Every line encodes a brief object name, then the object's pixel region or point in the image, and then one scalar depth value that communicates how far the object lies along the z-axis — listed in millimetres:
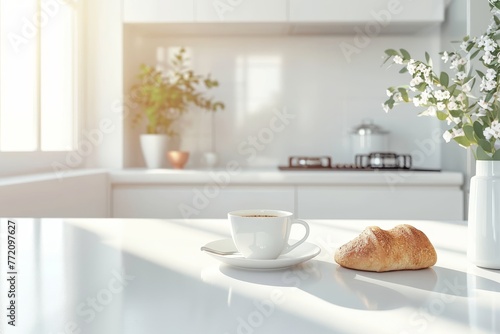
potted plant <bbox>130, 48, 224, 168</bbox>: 2744
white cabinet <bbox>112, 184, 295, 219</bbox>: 2408
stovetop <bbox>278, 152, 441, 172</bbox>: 2537
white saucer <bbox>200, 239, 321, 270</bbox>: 675
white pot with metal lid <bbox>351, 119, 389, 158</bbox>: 2789
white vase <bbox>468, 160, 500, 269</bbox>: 696
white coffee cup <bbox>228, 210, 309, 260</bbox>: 703
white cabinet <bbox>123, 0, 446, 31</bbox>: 2627
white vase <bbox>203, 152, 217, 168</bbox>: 2871
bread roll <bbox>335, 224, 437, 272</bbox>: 665
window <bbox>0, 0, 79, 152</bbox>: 1968
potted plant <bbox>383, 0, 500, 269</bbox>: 673
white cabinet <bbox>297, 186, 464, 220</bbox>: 2385
